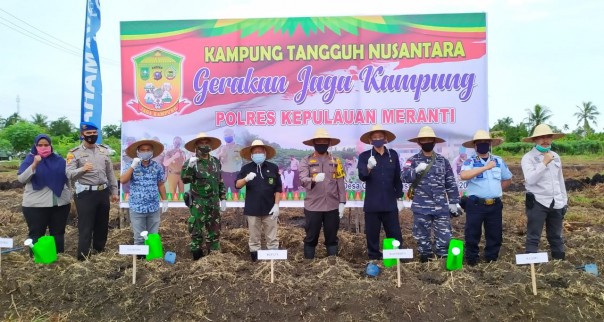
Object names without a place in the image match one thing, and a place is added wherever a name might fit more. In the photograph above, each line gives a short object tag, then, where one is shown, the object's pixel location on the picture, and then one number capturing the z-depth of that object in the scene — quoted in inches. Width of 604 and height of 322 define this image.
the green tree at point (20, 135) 1307.8
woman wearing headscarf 203.9
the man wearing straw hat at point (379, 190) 203.3
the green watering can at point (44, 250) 195.2
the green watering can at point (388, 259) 184.2
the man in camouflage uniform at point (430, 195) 196.2
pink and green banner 267.7
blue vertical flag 279.6
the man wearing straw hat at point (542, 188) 191.3
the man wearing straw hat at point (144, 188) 206.4
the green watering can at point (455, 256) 173.6
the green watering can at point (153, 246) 197.8
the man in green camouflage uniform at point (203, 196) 211.2
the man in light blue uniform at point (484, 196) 192.4
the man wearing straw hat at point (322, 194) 210.4
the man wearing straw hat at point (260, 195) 211.9
